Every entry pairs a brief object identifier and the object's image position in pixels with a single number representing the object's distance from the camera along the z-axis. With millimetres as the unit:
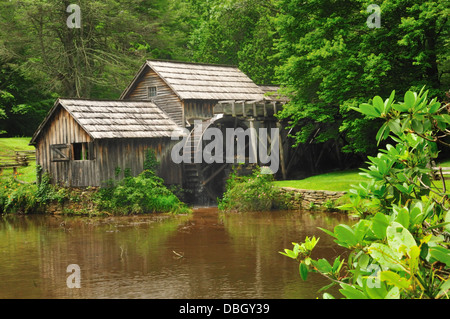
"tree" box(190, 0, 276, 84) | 37031
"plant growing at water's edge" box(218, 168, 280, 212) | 21766
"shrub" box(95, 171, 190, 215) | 21344
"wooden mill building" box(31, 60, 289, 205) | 22344
